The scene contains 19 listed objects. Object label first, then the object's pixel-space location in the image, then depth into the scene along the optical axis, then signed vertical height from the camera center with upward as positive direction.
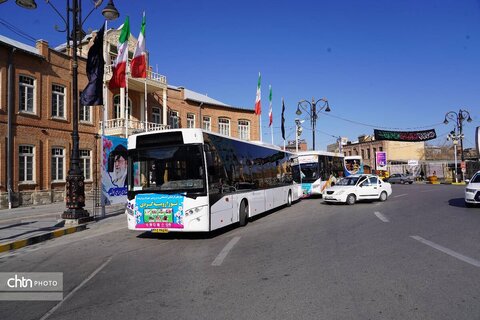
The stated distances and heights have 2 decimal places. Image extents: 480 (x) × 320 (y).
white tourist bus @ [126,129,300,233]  10.36 -0.12
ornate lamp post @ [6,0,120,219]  14.06 +0.45
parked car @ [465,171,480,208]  16.13 -0.98
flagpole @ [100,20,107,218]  28.33 +6.04
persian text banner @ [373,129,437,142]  50.66 +4.58
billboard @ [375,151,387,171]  50.25 +1.52
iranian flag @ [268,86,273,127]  33.71 +5.09
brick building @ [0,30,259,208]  22.08 +4.13
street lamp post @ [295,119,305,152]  35.34 +4.22
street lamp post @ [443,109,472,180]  43.56 +5.37
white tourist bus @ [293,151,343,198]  24.59 +0.09
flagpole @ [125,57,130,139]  26.90 +5.78
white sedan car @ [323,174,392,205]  20.08 -0.94
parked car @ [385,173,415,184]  49.47 -1.08
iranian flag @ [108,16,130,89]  19.83 +5.64
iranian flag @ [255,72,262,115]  33.34 +6.28
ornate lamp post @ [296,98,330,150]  33.68 +5.16
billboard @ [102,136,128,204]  15.28 -0.06
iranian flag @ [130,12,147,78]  22.34 +6.74
